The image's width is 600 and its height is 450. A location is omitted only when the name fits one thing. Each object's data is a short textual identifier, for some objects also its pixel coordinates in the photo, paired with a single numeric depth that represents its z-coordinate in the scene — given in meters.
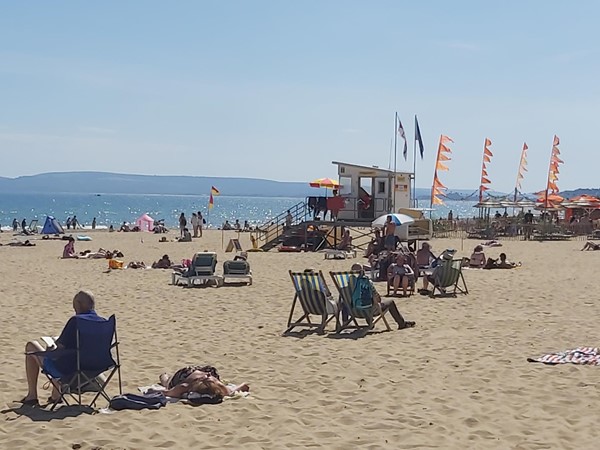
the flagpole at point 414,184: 27.23
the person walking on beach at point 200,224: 36.62
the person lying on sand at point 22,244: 30.89
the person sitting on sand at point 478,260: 18.56
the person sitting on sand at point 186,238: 32.69
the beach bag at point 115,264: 19.38
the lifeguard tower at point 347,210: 25.62
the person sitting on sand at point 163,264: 19.23
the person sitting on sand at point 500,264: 18.50
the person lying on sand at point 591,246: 25.81
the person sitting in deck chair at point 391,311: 10.00
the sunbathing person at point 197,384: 6.47
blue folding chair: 6.11
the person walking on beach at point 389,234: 18.64
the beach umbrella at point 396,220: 19.36
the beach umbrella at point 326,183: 28.08
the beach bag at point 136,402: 6.14
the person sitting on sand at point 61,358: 6.15
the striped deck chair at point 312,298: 10.12
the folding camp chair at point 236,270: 15.41
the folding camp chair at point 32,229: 42.59
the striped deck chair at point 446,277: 13.28
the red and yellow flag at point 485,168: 37.27
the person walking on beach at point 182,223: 34.80
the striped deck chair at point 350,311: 9.89
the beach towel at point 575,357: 7.66
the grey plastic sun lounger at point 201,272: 15.33
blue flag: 28.70
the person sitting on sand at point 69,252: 23.75
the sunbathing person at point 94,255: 23.19
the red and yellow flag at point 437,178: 30.70
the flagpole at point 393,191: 26.52
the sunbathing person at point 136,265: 19.36
